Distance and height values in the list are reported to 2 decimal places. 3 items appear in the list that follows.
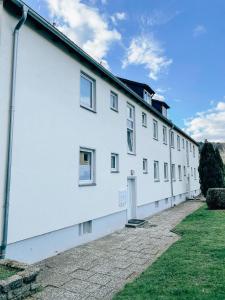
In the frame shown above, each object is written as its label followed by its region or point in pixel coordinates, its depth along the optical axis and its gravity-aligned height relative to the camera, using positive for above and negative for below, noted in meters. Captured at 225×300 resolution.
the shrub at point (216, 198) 17.20 -1.19
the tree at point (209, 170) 24.92 +0.98
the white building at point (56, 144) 6.30 +1.18
